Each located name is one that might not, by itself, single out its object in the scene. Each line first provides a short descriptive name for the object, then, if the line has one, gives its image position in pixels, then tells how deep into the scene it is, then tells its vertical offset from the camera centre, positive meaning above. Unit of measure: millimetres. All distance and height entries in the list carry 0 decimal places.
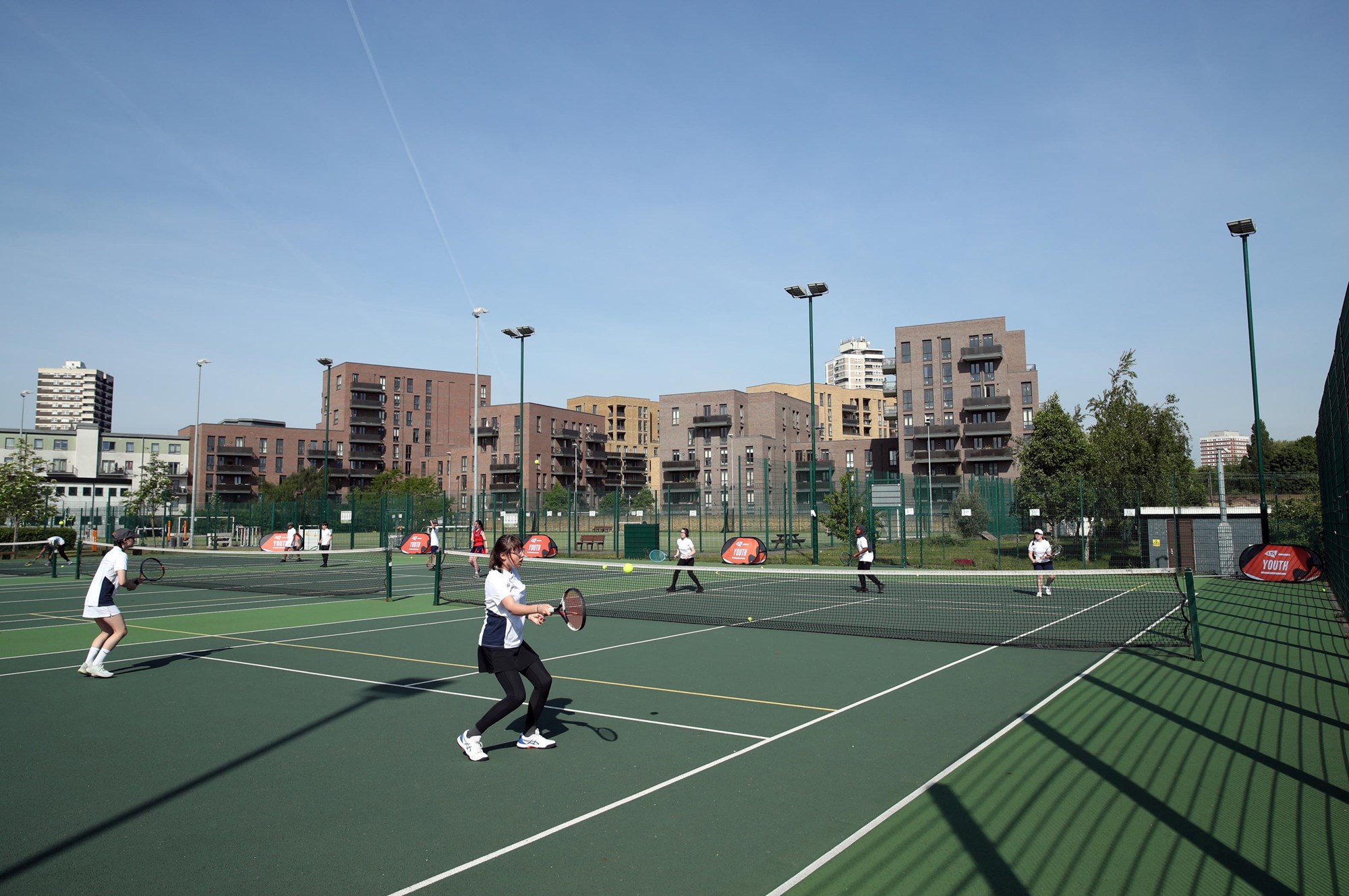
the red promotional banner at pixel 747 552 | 30188 -1730
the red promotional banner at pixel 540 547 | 32500 -1591
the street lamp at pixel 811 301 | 29594 +7319
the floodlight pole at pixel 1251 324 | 21766 +4740
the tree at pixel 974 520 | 39000 -890
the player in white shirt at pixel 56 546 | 25953 -1099
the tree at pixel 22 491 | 43344 +1093
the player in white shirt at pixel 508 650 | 7102 -1253
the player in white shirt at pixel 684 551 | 21750 -1206
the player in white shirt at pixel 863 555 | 22484 -1437
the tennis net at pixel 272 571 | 23938 -2260
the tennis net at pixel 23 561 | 30312 -2108
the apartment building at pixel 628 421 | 150875 +15513
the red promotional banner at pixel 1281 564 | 18562 -1479
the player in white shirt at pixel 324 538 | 29938 -1056
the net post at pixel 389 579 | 20406 -1738
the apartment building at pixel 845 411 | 137125 +15918
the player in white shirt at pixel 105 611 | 10547 -1261
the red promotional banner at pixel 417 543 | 35750 -1557
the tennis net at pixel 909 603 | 14656 -2351
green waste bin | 35406 -1475
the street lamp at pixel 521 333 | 37750 +7816
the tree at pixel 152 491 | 51406 +1198
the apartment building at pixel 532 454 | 95875 +6246
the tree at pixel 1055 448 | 45750 +2984
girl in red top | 26970 -1100
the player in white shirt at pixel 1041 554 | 20766 -1338
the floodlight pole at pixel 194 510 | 47712 -18
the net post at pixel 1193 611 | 11325 -1535
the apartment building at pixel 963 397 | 73750 +9368
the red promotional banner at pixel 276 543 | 37375 -1520
